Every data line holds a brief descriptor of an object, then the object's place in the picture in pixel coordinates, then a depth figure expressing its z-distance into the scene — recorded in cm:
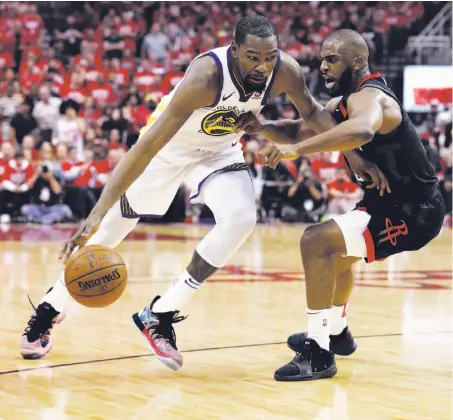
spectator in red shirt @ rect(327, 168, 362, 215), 1512
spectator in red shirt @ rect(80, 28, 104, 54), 1816
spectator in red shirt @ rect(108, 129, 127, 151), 1520
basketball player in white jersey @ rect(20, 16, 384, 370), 470
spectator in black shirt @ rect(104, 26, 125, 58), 1833
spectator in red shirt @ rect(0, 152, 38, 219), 1462
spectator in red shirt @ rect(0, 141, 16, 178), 1462
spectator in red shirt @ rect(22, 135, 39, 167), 1486
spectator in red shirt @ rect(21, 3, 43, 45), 1825
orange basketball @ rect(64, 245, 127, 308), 475
